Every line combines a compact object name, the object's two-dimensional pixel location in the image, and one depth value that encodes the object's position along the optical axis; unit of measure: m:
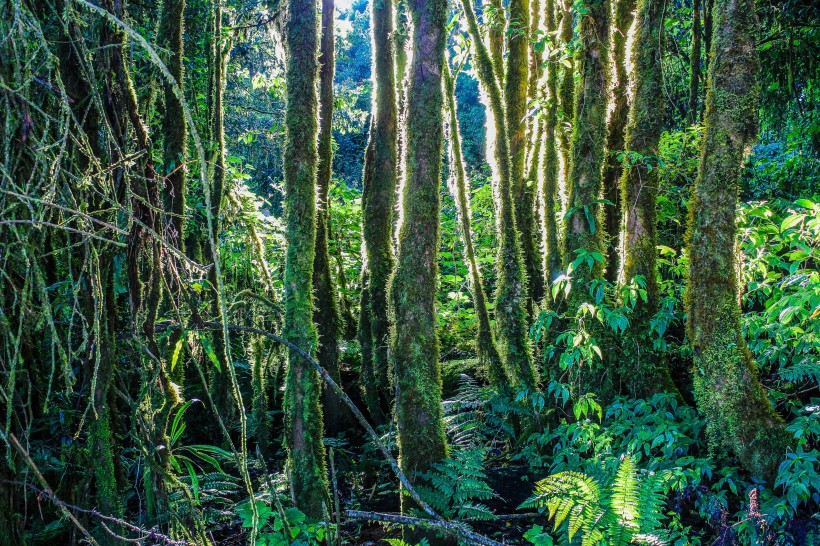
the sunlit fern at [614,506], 3.15
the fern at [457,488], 3.84
